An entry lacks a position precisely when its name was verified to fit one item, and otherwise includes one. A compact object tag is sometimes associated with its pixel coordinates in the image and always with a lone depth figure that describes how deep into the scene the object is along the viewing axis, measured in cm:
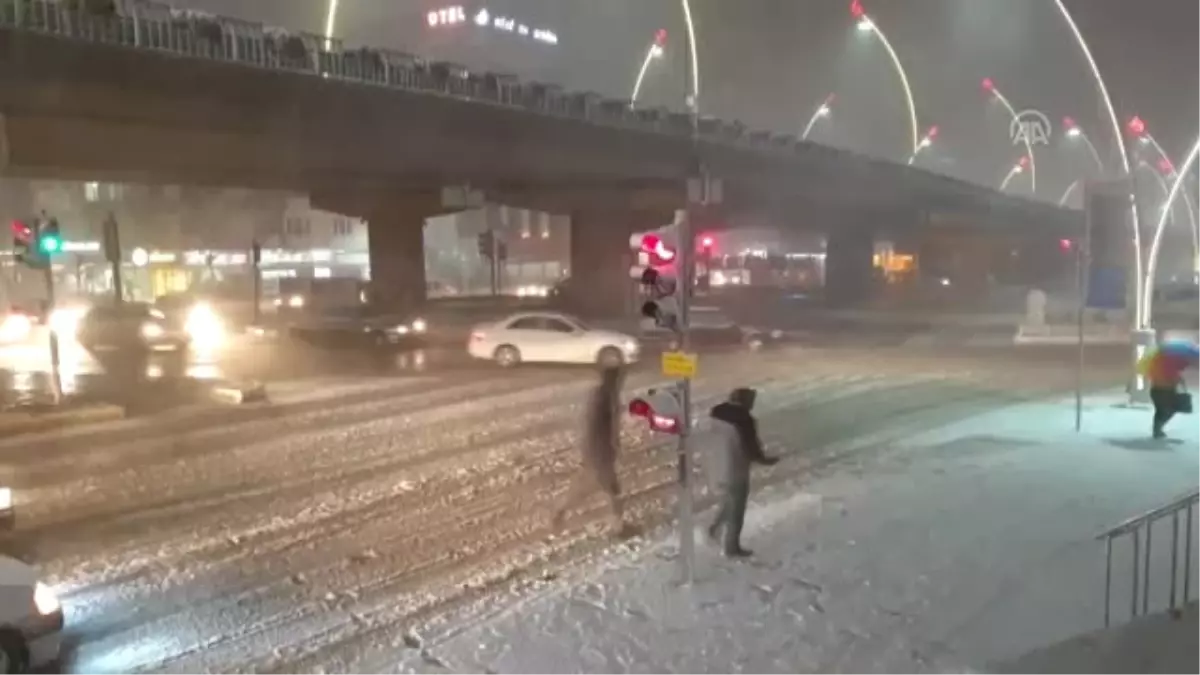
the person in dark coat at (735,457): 1033
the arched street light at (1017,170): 9113
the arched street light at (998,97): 4564
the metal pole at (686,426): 935
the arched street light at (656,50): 4252
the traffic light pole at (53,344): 2089
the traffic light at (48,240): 2134
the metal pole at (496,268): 5934
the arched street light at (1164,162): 2162
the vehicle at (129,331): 3666
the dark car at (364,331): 3738
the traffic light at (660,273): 932
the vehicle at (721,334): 3728
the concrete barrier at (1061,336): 3931
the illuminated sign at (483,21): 14562
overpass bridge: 2655
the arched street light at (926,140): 7299
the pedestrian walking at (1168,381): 1659
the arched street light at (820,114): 6638
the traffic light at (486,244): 5616
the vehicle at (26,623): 780
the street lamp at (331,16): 3550
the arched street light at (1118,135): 2019
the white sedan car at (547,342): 2922
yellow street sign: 933
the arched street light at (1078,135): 4892
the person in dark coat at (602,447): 1152
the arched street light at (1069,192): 10226
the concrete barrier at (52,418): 1953
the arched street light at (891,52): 3906
